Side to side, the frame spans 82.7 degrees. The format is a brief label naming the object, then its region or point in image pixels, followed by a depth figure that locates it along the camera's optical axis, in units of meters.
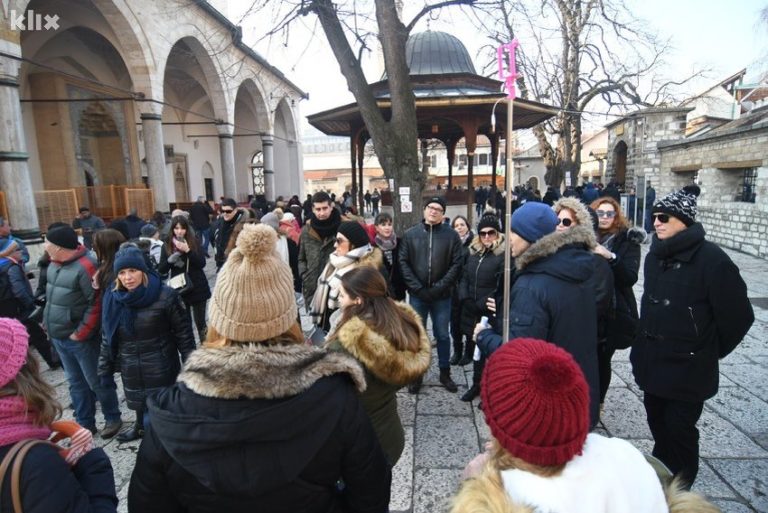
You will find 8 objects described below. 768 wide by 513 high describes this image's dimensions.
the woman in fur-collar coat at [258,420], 1.14
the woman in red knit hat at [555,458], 1.09
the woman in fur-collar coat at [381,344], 1.92
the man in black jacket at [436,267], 4.30
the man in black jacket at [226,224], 5.65
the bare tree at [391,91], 7.12
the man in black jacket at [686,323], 2.37
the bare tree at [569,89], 16.72
